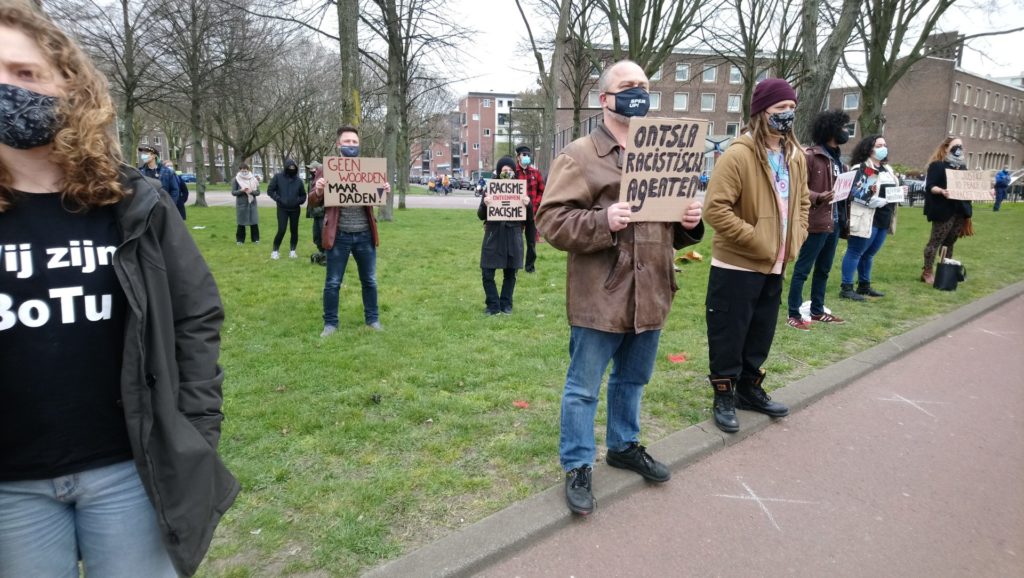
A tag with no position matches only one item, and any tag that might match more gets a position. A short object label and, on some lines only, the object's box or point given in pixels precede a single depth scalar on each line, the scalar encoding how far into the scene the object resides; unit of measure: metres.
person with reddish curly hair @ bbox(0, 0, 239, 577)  1.50
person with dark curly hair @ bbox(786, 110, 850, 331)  6.15
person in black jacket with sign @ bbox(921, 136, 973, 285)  8.70
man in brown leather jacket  2.87
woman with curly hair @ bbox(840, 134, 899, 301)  7.64
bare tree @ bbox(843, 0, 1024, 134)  21.67
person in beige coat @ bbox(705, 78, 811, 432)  3.82
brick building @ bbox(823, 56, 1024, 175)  57.25
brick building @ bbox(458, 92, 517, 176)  104.38
